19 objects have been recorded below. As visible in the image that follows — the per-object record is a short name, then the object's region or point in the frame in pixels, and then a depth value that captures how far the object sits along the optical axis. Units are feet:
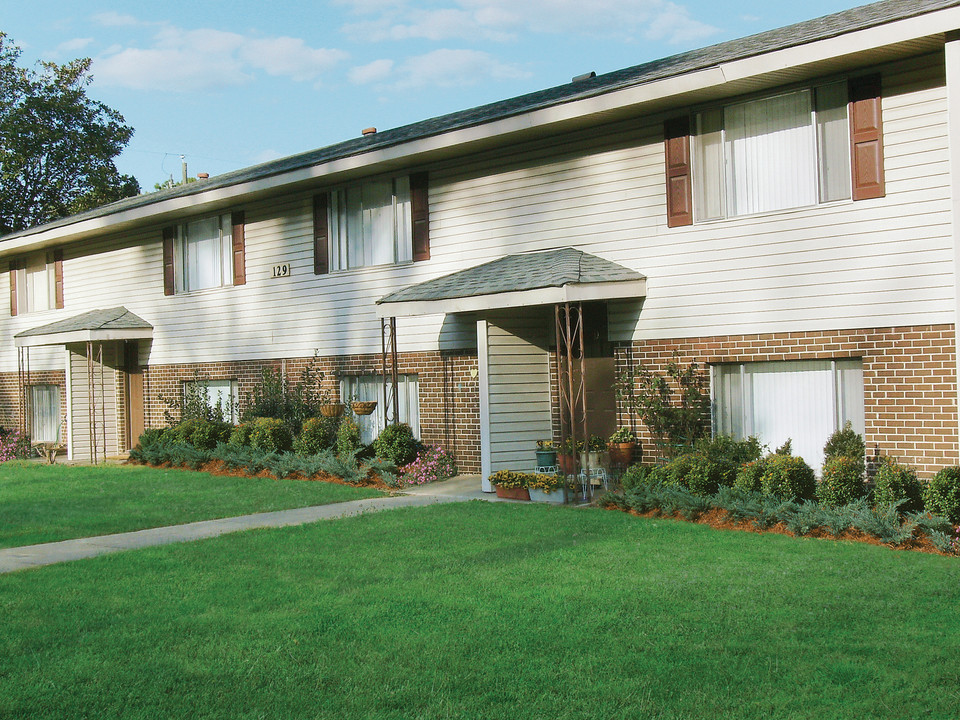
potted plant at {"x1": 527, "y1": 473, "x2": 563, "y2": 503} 40.11
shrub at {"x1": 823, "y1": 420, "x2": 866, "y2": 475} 35.99
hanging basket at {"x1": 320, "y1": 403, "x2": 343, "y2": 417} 54.60
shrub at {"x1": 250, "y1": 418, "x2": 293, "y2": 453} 54.34
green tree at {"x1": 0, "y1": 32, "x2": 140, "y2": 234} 130.00
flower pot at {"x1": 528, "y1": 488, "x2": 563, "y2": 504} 40.32
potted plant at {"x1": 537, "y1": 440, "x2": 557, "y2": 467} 44.83
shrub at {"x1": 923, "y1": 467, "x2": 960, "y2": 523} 29.40
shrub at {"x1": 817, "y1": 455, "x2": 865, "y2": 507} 32.04
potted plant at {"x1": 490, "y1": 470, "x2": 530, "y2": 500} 41.09
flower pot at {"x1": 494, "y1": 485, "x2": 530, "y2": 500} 41.09
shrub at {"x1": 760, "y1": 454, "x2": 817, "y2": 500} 33.09
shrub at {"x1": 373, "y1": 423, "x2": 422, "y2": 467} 49.39
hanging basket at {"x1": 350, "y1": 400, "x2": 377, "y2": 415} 51.72
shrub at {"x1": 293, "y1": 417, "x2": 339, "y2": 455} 52.95
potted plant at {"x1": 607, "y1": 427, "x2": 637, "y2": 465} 42.70
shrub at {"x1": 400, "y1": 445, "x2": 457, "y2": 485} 47.98
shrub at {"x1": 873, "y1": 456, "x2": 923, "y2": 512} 30.71
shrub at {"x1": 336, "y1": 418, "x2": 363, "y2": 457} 51.06
